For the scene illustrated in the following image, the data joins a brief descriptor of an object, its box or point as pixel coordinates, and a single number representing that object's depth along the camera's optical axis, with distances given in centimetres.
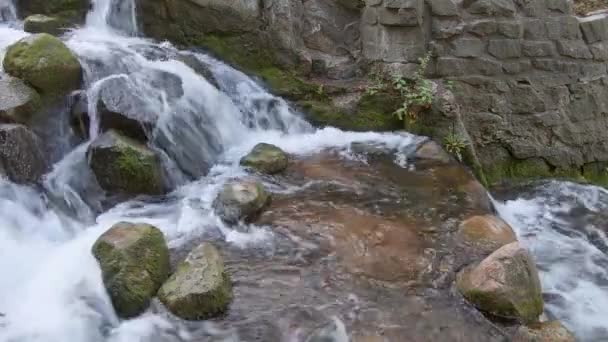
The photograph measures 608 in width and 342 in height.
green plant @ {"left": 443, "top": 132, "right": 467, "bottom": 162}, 586
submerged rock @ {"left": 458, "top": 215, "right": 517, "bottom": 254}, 412
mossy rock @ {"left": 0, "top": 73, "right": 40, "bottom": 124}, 482
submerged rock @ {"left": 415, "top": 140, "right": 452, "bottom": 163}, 560
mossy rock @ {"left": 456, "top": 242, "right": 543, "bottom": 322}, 343
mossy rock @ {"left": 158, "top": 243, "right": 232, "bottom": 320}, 334
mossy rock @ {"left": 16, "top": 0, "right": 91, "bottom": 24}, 721
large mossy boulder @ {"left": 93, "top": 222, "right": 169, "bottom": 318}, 342
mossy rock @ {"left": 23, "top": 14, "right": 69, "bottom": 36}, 661
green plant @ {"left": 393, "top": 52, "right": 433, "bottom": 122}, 602
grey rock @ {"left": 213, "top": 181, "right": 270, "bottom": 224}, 434
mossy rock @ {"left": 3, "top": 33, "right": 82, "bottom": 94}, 504
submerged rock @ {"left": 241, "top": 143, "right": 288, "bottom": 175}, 526
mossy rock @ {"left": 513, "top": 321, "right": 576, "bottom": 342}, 326
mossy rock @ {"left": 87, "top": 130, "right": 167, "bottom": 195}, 467
